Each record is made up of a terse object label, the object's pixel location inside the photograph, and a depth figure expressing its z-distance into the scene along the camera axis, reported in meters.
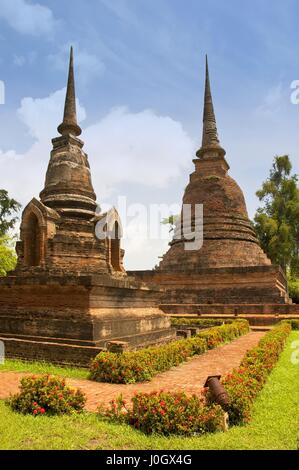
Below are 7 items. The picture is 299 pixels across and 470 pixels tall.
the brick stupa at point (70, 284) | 9.41
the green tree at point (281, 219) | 36.41
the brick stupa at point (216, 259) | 21.92
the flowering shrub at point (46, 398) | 5.36
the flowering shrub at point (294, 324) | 17.17
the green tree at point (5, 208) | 38.09
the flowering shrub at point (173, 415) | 4.65
